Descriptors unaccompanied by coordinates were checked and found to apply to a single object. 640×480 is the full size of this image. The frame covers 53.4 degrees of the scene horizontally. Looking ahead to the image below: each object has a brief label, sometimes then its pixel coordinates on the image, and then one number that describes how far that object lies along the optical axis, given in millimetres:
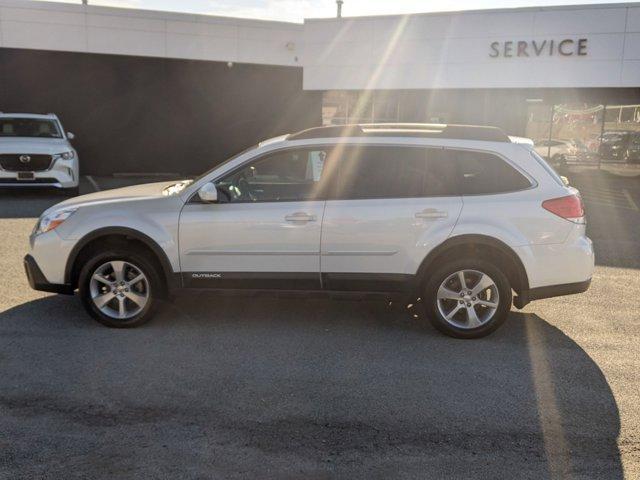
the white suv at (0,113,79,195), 12836
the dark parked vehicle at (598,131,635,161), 20000
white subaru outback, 5191
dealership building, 17406
